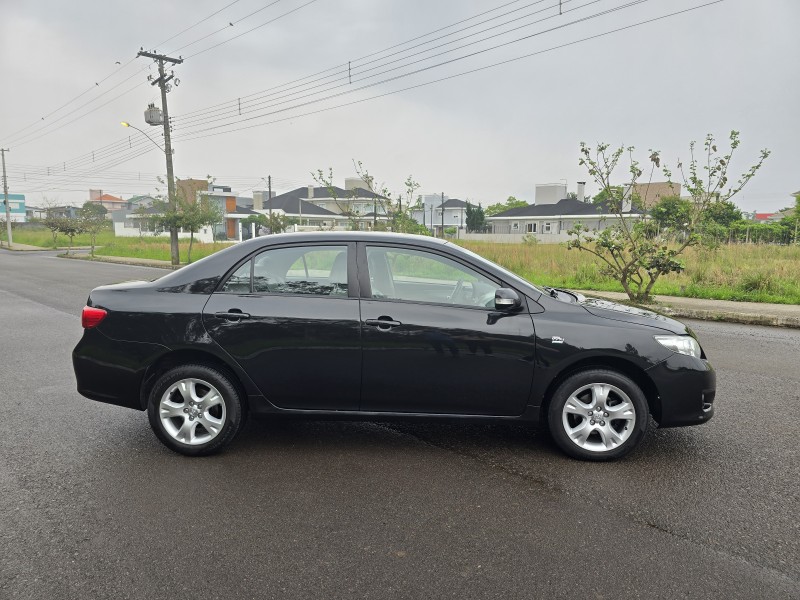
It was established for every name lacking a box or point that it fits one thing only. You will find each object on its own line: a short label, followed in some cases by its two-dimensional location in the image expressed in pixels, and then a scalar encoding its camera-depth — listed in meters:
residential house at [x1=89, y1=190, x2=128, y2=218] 135.04
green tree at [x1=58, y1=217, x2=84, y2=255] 40.72
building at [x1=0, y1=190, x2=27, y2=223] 79.94
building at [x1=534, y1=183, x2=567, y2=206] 70.75
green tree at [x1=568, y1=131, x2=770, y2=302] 11.24
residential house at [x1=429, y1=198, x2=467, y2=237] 92.55
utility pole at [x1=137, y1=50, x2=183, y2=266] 27.02
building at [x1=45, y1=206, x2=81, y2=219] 59.00
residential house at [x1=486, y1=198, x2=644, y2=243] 57.91
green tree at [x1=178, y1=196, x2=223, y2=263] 26.89
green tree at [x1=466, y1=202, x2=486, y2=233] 74.12
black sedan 3.83
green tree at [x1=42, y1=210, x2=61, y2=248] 43.80
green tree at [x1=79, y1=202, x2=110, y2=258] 39.74
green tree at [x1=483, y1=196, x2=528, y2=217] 104.81
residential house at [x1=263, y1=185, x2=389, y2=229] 68.57
